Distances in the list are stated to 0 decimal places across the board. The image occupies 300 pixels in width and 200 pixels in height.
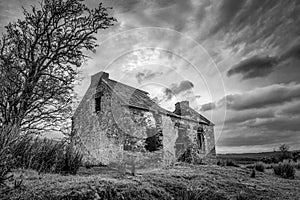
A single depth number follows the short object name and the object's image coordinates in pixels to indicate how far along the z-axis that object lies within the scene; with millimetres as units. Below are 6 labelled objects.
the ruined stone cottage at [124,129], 13594
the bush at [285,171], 12570
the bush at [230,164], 16469
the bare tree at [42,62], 8586
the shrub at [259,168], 15056
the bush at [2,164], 3541
